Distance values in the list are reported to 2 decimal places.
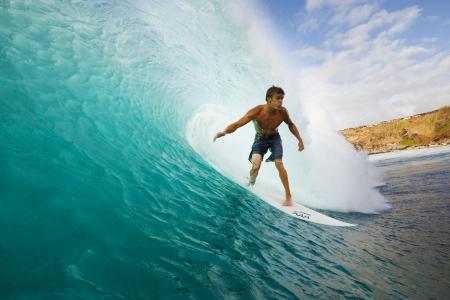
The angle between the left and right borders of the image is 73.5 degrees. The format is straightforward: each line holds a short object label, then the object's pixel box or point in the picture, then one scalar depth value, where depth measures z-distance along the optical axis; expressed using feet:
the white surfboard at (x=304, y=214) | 16.36
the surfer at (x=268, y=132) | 16.32
